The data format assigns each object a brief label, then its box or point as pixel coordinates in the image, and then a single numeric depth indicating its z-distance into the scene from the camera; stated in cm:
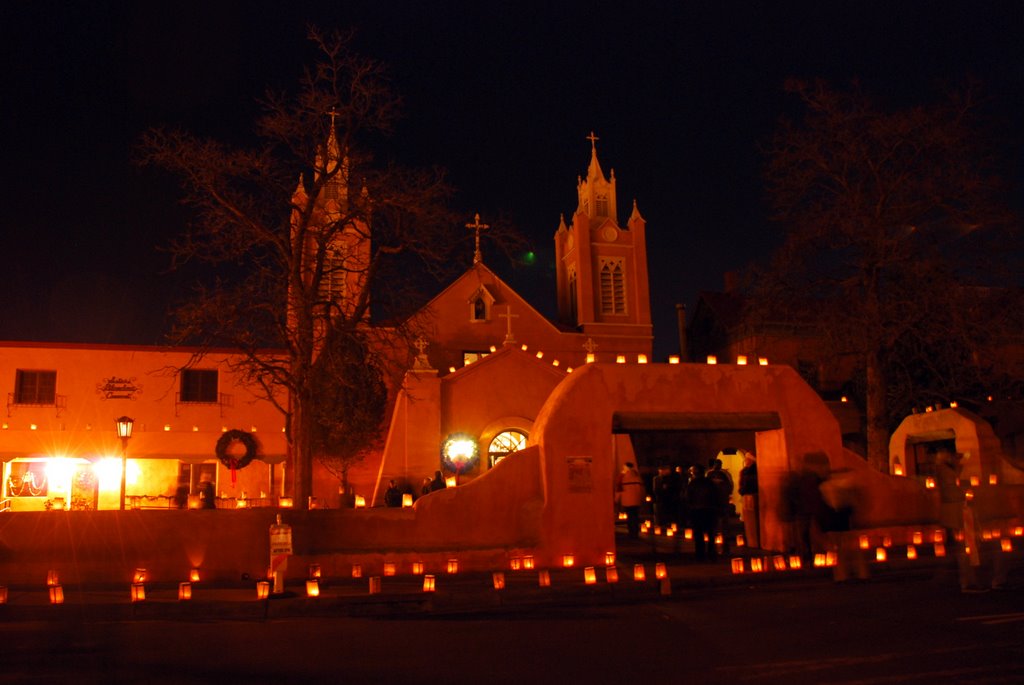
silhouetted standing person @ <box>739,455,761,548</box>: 1648
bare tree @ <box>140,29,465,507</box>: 1585
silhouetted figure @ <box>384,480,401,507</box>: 2006
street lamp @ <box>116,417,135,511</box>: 1764
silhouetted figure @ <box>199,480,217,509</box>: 1667
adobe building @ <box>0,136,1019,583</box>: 1438
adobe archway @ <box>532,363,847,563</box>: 1490
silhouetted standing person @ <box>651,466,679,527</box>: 1970
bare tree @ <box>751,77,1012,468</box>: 2031
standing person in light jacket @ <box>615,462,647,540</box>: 1841
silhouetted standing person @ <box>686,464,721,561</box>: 1476
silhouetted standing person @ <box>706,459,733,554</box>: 1529
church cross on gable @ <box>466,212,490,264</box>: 3382
